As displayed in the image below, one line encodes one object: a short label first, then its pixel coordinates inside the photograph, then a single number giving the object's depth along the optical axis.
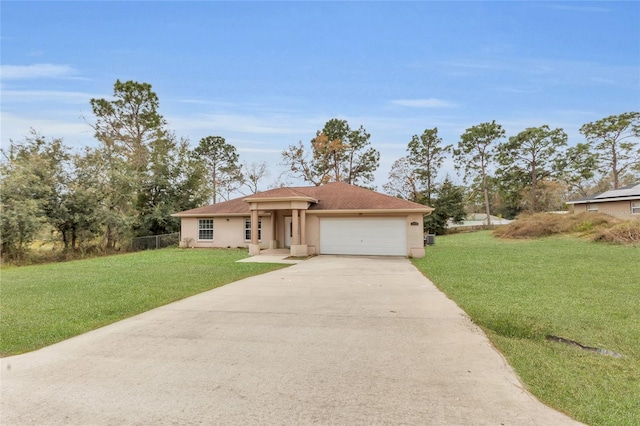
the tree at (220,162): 39.38
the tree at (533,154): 41.53
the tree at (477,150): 42.75
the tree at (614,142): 37.94
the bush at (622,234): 18.06
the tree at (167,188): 26.47
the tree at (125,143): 22.94
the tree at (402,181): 41.56
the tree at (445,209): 37.88
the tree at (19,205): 16.98
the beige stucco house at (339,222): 17.19
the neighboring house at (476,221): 42.88
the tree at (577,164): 41.12
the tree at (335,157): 38.06
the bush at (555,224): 23.86
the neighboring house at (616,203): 27.81
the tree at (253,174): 39.41
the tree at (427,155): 41.34
